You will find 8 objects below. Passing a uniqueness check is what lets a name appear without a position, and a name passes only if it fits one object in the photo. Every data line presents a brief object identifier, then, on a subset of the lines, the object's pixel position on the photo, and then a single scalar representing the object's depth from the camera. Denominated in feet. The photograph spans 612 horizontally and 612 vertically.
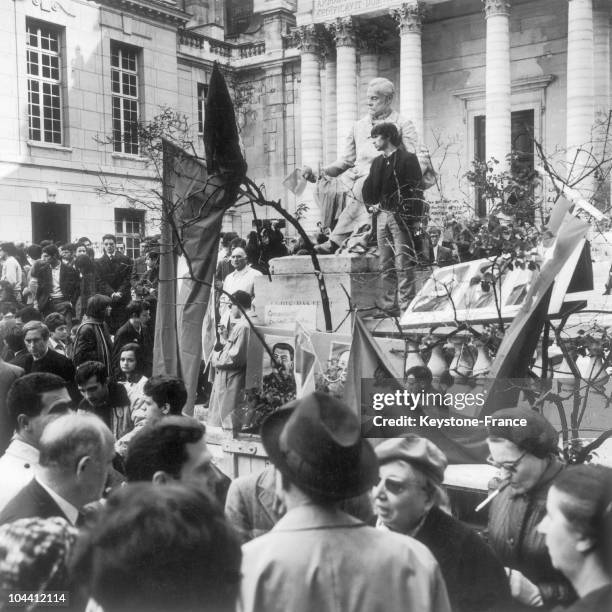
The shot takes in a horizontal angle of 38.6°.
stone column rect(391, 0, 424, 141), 97.30
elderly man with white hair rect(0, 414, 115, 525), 11.12
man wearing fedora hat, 8.22
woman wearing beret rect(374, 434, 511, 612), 10.84
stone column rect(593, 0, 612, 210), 90.63
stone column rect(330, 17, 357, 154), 102.78
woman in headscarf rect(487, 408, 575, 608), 12.48
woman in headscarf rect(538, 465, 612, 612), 8.44
